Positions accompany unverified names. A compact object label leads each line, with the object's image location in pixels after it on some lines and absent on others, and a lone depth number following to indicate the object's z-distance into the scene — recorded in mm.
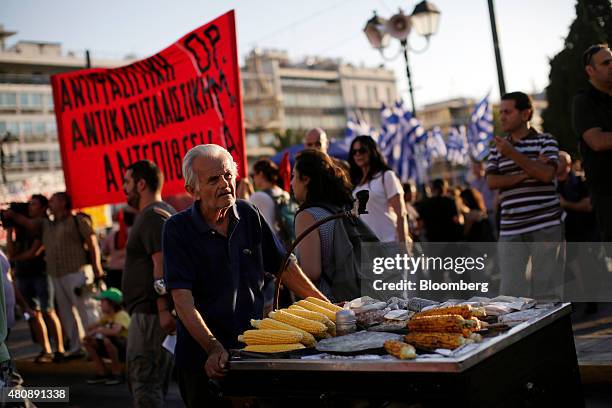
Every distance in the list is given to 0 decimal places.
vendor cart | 3213
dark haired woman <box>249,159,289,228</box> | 8688
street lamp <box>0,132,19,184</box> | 31081
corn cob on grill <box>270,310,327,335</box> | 3893
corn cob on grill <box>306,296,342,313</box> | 4297
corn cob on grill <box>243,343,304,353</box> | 3689
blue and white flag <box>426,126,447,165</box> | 40656
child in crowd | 10250
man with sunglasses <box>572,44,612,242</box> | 6227
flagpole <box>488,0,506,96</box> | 11641
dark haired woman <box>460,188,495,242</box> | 13195
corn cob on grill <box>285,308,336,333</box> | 3980
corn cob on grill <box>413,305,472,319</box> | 3748
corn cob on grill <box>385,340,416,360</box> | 3307
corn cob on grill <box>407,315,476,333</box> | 3547
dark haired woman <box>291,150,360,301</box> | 5727
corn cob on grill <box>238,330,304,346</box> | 3725
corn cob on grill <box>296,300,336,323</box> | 4141
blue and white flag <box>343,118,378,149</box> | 23969
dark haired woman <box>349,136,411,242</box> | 7852
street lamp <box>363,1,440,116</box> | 17375
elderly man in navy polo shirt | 4328
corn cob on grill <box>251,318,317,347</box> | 3771
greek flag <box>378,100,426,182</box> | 23672
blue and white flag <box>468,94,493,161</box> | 27344
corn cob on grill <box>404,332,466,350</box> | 3369
